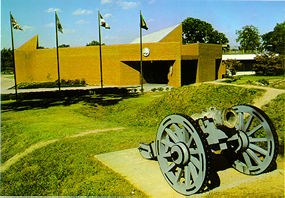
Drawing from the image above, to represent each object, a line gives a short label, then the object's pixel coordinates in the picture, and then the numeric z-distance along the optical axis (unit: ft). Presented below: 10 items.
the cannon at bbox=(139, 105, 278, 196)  22.25
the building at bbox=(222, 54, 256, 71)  199.31
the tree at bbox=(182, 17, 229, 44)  275.39
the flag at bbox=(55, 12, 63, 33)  96.22
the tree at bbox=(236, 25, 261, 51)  279.49
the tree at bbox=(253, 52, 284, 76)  165.78
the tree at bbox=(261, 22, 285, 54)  258.92
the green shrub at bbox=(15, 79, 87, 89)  139.14
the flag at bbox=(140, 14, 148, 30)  98.94
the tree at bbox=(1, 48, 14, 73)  307.37
